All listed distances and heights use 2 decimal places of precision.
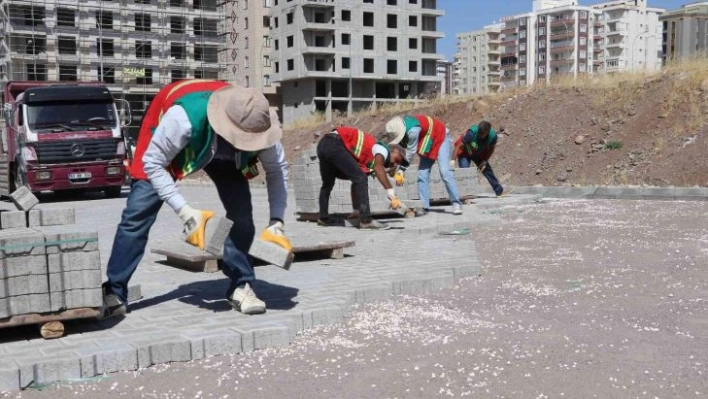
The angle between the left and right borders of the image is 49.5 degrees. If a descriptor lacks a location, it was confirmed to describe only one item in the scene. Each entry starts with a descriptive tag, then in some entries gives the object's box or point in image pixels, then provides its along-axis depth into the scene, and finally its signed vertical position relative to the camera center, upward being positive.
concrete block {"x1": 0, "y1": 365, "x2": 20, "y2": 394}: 3.81 -1.17
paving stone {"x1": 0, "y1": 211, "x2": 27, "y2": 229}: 4.94 -0.49
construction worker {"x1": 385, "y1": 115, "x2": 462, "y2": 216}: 11.10 -0.08
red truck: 18.19 +0.15
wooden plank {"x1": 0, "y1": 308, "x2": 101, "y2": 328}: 4.41 -1.02
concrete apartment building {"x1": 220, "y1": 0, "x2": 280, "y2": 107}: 81.25 +10.40
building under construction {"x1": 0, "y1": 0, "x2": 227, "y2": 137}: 61.56 +8.63
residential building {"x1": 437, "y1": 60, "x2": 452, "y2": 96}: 195.10 +15.52
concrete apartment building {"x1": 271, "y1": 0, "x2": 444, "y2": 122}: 72.06 +8.48
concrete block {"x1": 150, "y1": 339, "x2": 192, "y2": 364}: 4.25 -1.17
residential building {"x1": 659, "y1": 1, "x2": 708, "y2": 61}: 101.61 +17.69
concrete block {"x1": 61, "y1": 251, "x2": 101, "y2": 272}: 4.58 -0.70
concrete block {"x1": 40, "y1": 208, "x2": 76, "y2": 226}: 5.07 -0.48
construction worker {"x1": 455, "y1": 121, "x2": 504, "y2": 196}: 14.51 -0.13
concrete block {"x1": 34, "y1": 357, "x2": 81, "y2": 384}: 3.91 -1.16
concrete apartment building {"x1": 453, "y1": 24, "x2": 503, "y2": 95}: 154.62 +17.01
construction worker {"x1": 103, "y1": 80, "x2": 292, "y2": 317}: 4.67 -0.16
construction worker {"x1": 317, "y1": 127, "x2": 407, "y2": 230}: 9.95 -0.26
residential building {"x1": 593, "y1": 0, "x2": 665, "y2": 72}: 136.50 +19.28
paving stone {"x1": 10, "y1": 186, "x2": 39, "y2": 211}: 5.11 -0.38
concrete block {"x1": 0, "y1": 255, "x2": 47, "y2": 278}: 4.39 -0.70
